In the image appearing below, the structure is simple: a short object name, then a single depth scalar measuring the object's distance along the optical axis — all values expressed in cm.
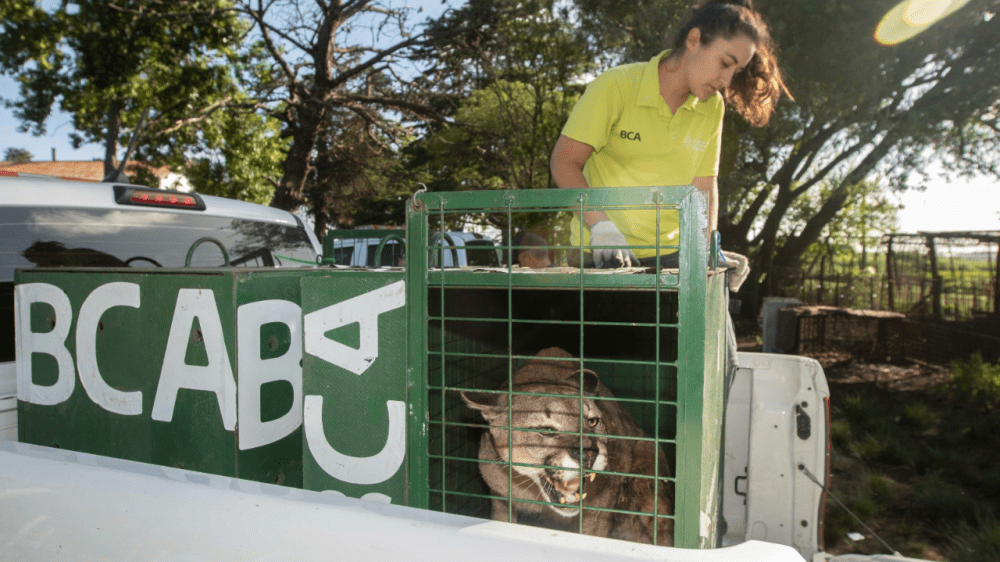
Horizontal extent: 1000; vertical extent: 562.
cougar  205
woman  245
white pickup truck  132
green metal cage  147
